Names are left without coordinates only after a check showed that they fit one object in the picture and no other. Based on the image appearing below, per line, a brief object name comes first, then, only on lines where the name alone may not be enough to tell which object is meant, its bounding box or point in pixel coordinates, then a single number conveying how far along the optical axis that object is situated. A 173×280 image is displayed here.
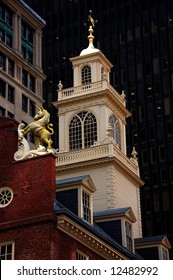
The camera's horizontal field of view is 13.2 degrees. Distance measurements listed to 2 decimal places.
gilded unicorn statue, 43.56
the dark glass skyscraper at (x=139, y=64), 114.44
